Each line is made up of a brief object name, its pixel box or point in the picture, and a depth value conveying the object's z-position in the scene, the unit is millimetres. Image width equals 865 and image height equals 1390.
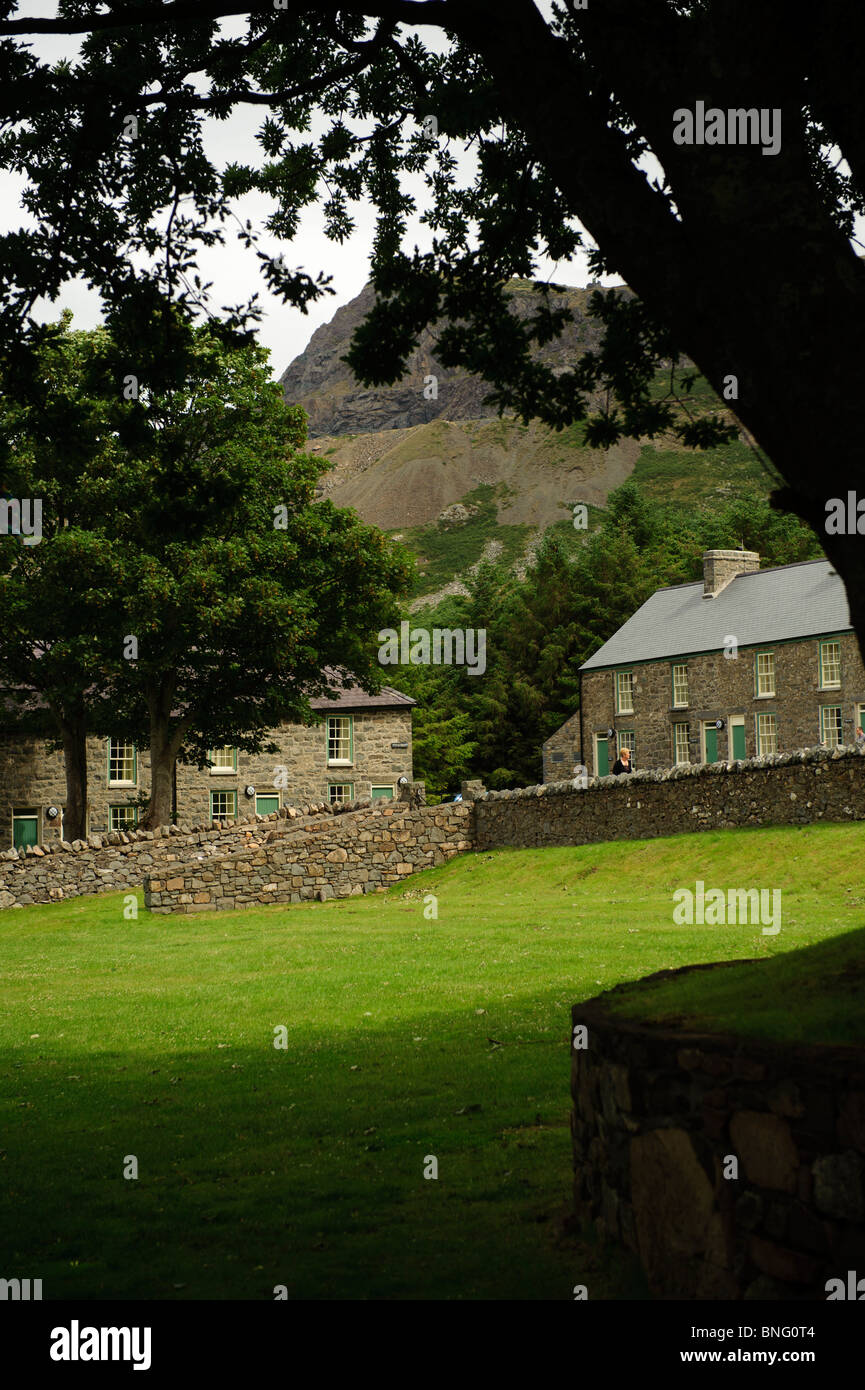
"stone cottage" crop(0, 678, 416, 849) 47375
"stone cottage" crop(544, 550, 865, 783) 48688
